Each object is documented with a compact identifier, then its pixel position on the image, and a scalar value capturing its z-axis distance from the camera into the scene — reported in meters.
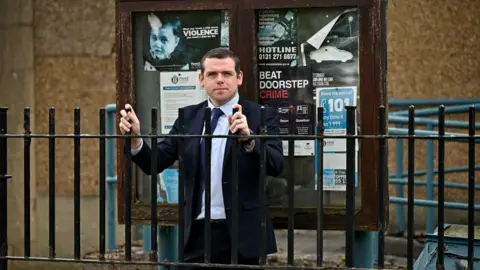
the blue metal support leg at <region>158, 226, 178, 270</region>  8.82
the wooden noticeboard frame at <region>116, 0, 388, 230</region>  8.03
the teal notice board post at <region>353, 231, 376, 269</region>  8.19
